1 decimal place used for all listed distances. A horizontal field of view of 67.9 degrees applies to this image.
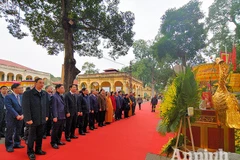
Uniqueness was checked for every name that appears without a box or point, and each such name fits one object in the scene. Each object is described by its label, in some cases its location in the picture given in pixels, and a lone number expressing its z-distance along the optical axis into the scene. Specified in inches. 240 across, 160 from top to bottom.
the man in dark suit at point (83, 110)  218.2
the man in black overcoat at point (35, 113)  133.6
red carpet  141.0
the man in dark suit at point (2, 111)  191.3
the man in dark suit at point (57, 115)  164.4
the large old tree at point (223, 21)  604.7
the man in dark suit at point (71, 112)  189.2
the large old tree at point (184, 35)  822.5
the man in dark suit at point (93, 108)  258.2
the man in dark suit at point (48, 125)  209.4
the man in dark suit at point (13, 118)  152.2
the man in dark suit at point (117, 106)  364.0
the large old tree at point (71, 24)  339.6
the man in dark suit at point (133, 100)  457.7
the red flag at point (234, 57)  261.0
